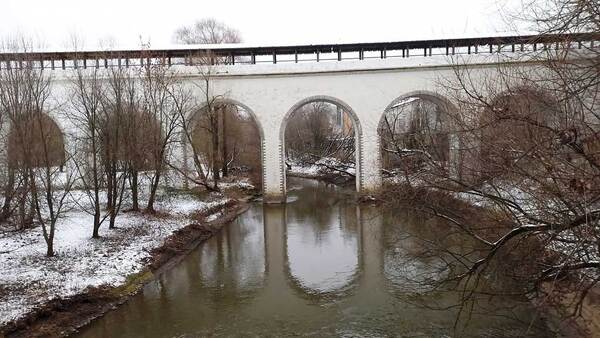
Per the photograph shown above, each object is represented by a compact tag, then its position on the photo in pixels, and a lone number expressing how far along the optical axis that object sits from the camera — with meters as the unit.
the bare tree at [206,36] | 42.69
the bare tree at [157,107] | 18.16
